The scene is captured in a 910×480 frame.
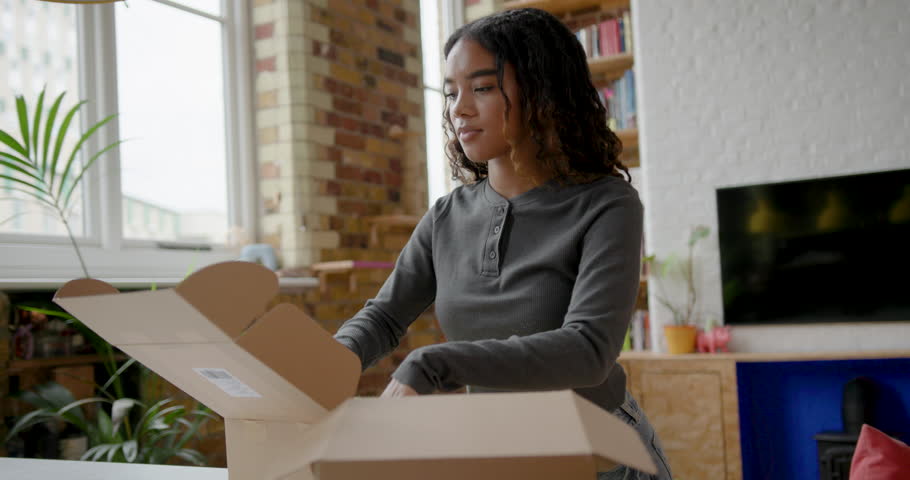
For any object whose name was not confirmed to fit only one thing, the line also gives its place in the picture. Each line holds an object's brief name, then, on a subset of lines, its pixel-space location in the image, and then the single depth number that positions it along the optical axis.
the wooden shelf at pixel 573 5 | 4.61
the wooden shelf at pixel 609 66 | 4.43
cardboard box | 0.55
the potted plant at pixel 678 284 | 3.98
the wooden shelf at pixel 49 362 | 2.47
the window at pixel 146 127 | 2.77
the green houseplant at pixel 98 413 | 2.34
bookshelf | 4.50
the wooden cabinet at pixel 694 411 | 3.75
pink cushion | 1.52
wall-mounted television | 3.74
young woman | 1.05
